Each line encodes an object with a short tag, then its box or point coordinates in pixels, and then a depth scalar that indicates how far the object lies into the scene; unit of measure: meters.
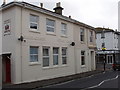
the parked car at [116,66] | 16.31
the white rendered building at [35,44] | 8.89
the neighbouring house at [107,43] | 28.20
